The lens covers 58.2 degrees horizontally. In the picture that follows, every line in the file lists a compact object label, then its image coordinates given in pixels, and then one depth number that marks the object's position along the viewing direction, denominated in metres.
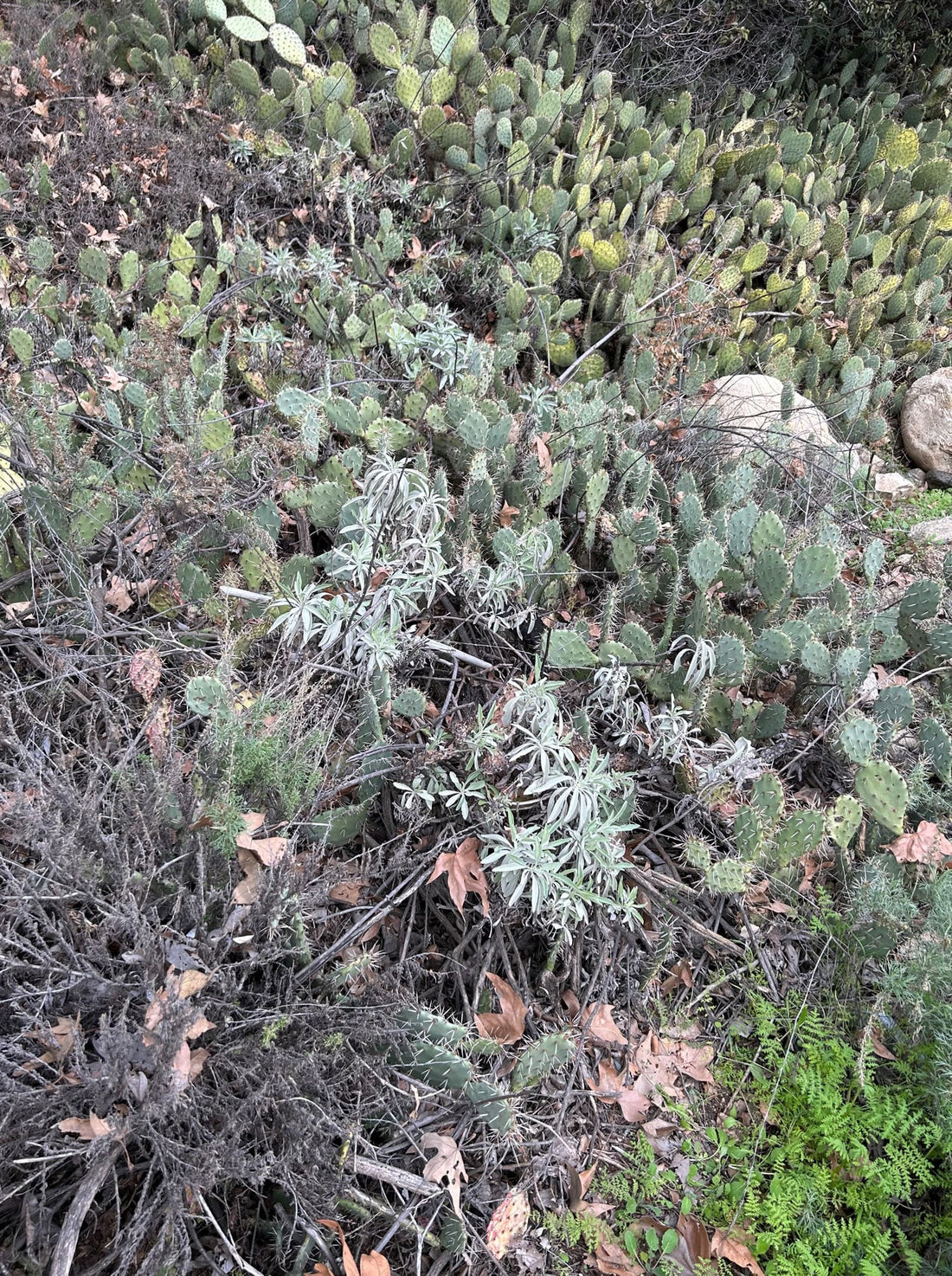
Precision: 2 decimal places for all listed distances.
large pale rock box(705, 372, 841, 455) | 3.79
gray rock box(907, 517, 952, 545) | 4.26
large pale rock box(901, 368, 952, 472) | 5.14
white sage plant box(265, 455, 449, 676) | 2.23
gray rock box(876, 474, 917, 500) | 4.84
